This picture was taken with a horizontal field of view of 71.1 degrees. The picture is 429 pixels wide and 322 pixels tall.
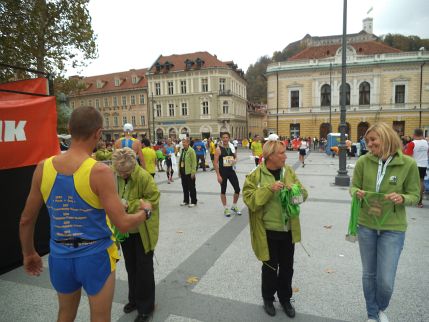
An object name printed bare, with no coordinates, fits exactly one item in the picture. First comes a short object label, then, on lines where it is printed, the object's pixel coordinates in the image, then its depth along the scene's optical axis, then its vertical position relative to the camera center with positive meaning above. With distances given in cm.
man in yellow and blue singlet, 191 -55
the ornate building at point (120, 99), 5547 +643
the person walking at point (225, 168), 720 -94
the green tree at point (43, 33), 1463 +543
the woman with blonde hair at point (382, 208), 274 -77
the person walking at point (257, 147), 1238 -78
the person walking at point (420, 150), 757 -66
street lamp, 1086 -93
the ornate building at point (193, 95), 4944 +583
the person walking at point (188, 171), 802 -110
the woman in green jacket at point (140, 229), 304 -101
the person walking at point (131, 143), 714 -27
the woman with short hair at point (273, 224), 311 -101
